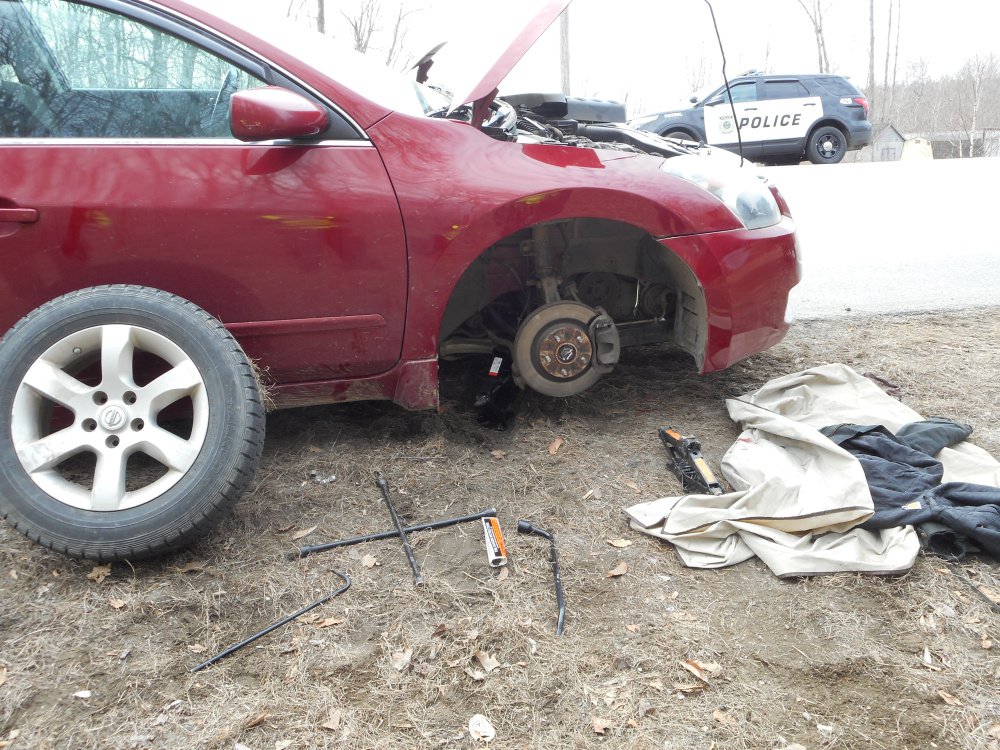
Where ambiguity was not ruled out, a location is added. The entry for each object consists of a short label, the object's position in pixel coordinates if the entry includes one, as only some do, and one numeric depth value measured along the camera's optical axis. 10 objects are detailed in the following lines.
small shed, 22.25
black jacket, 2.15
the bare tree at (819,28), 26.69
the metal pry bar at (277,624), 1.82
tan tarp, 2.13
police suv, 12.84
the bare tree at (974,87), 28.83
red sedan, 2.16
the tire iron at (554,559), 1.94
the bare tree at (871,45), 27.80
